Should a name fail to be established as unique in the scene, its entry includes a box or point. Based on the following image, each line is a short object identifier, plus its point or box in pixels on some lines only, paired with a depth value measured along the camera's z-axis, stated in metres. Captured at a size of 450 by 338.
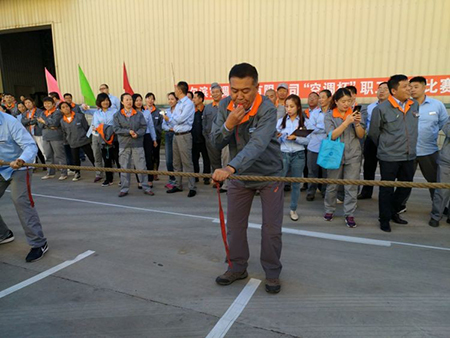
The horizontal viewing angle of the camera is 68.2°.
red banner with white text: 8.05
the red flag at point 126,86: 8.53
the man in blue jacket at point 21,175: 3.42
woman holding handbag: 4.12
